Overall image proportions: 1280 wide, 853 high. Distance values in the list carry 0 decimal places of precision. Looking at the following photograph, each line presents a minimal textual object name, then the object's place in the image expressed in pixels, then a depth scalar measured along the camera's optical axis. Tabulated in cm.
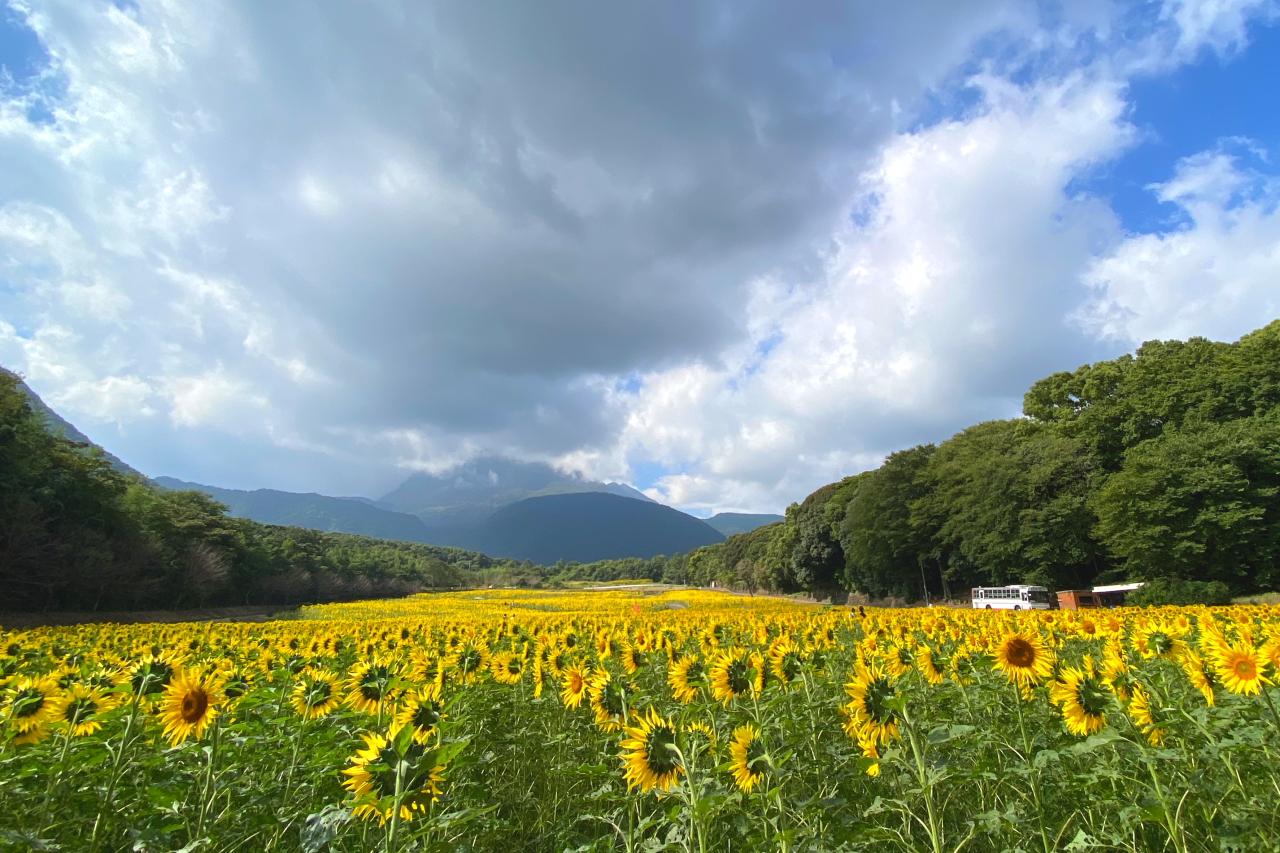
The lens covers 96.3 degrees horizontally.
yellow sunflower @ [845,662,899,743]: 313
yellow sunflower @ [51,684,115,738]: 348
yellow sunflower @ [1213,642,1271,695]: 310
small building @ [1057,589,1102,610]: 3231
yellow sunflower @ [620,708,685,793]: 298
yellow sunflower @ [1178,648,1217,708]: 347
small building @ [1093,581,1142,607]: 3380
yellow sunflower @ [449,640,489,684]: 630
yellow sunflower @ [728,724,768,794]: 307
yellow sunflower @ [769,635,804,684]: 455
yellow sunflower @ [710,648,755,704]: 395
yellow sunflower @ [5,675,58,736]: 340
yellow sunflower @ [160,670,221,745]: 314
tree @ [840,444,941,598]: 5294
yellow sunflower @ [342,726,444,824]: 208
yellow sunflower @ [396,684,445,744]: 276
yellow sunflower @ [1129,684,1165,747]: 321
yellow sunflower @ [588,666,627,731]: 405
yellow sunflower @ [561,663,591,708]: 462
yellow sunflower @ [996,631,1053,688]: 343
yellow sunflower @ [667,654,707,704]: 443
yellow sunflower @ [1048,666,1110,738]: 336
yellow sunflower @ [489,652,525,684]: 632
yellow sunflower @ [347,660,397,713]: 384
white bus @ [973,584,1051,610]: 3381
